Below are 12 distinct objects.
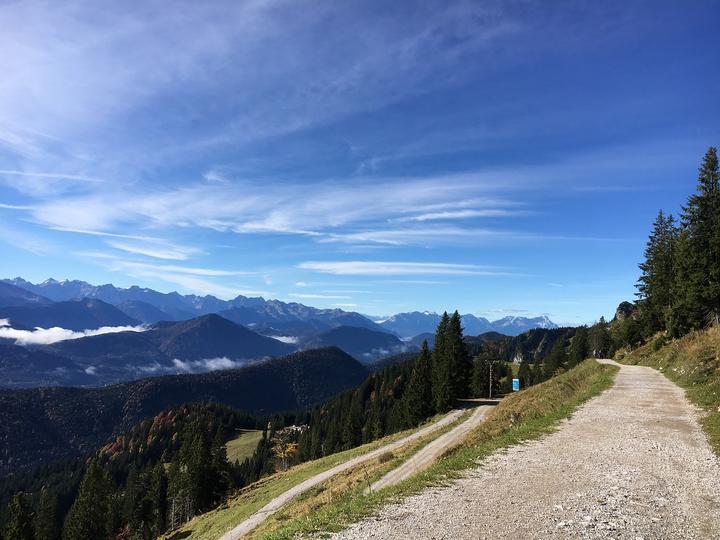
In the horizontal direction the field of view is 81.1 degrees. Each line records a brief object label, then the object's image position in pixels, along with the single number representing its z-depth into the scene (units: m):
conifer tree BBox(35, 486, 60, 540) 81.44
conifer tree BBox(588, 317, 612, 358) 124.85
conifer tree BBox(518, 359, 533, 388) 137.38
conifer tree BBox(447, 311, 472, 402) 70.94
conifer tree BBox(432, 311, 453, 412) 69.69
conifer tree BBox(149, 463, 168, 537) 102.94
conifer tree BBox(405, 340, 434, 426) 73.75
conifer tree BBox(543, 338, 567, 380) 128.25
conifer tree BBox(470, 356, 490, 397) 107.50
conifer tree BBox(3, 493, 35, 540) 69.56
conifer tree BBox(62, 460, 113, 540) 75.16
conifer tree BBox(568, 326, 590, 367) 124.93
